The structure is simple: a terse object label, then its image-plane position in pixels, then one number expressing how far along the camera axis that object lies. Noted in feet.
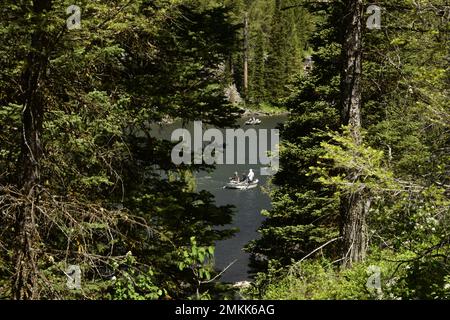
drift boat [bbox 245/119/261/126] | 195.93
